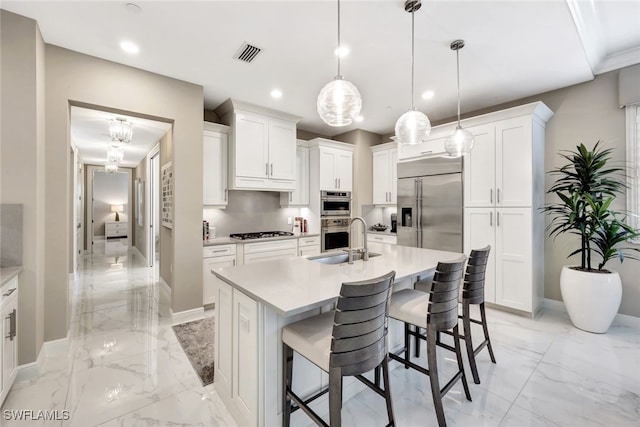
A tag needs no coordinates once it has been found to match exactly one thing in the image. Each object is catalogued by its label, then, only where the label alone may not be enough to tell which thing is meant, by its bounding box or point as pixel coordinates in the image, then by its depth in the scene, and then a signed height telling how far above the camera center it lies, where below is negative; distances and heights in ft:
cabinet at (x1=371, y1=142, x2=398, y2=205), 16.37 +2.49
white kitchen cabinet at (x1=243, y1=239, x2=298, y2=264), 12.53 -1.77
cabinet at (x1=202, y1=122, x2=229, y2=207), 12.18 +2.27
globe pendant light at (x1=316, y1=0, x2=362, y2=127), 6.02 +2.55
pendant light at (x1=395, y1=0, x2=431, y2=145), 7.63 +2.48
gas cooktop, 13.14 -1.09
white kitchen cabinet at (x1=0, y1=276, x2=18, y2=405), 5.82 -2.77
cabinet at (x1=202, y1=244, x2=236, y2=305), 11.34 -2.09
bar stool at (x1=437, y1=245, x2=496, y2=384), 6.61 -1.88
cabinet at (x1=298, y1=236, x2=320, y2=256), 14.51 -1.73
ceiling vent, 8.45 +5.19
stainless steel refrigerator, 12.84 +0.50
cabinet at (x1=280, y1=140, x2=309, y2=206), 15.49 +1.90
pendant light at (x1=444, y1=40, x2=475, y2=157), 8.34 +2.24
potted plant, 9.28 -0.78
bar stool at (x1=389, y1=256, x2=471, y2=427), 5.48 -2.22
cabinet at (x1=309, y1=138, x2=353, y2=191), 15.52 +2.91
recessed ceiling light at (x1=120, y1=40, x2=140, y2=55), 8.16 +5.13
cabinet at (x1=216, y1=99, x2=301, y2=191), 12.43 +3.26
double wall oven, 15.61 -0.32
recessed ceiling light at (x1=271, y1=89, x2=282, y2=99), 11.46 +5.21
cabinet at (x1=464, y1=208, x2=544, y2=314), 10.85 -1.70
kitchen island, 4.91 -2.13
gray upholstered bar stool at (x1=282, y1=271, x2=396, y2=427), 4.09 -2.16
